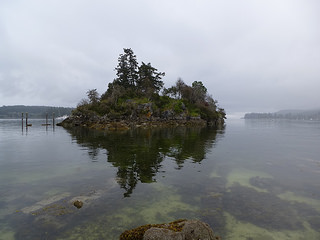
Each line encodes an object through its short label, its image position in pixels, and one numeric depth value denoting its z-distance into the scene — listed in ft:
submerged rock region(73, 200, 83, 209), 31.42
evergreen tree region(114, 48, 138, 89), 306.55
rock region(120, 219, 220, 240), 17.35
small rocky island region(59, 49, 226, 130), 257.55
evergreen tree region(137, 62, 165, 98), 296.30
